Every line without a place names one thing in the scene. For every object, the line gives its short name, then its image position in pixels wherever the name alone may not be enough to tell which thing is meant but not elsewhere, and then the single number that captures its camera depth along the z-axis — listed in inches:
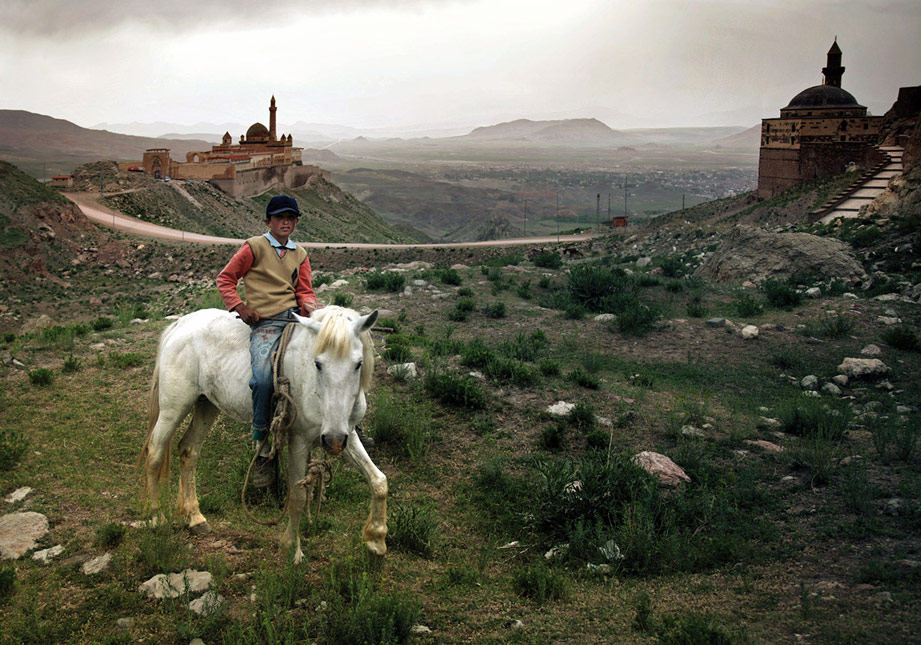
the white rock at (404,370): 339.3
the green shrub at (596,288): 533.6
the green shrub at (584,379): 343.8
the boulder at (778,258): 613.9
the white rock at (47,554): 174.9
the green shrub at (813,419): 280.1
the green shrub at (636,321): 458.9
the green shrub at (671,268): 721.0
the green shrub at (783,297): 510.9
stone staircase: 936.3
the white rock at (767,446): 269.6
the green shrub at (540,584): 168.6
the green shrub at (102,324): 462.3
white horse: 164.2
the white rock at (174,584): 160.9
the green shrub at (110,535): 183.0
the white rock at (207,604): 152.1
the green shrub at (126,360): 349.1
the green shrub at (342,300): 497.2
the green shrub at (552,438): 278.8
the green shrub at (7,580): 156.9
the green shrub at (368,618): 143.2
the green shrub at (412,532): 195.8
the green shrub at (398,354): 361.4
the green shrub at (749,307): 498.9
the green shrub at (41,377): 315.3
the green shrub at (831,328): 427.8
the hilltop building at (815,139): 1220.5
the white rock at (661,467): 240.8
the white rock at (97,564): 169.4
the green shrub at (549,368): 361.7
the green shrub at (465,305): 505.3
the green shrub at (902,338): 395.9
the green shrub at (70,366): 338.6
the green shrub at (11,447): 228.4
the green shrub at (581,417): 295.9
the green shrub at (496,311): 501.4
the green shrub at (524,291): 589.3
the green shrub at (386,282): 564.1
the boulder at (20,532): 178.2
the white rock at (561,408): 310.2
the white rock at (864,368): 358.9
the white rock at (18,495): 207.6
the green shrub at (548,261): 789.2
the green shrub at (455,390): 312.5
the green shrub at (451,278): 608.4
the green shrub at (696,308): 508.7
